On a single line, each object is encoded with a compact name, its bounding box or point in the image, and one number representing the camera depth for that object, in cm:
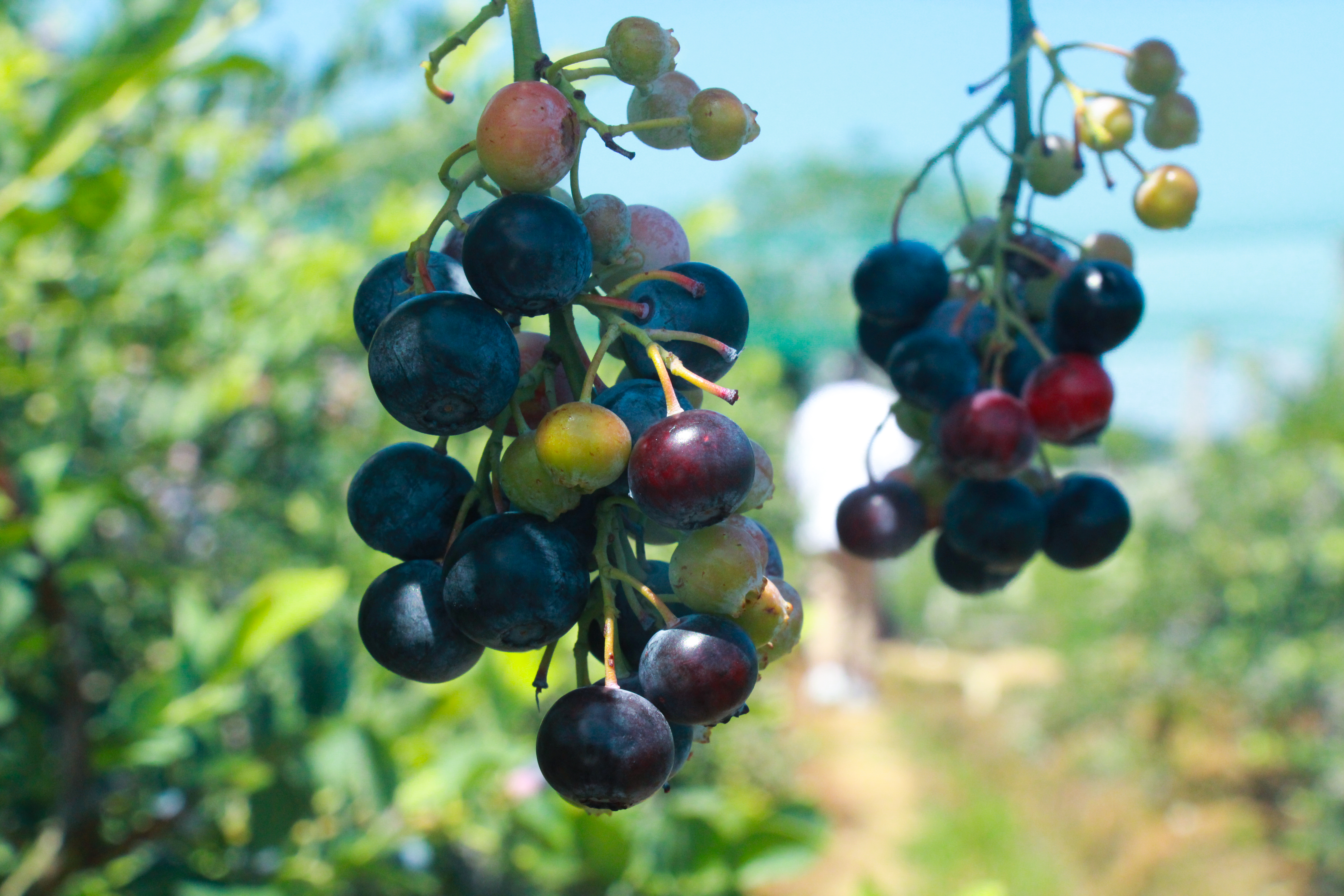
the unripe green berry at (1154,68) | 30
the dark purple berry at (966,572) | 31
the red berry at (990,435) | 29
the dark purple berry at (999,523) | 30
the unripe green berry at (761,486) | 25
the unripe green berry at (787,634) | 25
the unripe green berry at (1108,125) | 30
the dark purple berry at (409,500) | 25
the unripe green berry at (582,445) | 23
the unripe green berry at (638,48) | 24
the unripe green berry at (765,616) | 24
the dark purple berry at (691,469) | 22
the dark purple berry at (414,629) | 24
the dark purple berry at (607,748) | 23
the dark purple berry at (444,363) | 23
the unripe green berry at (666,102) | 25
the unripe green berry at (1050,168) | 30
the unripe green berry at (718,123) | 24
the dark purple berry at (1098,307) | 29
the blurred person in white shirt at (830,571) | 258
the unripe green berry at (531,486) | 23
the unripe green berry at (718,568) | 23
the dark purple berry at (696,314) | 24
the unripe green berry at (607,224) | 24
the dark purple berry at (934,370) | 30
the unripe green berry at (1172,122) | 30
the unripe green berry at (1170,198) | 30
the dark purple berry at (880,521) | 31
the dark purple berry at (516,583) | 23
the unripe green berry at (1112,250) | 31
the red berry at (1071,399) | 29
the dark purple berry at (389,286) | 25
